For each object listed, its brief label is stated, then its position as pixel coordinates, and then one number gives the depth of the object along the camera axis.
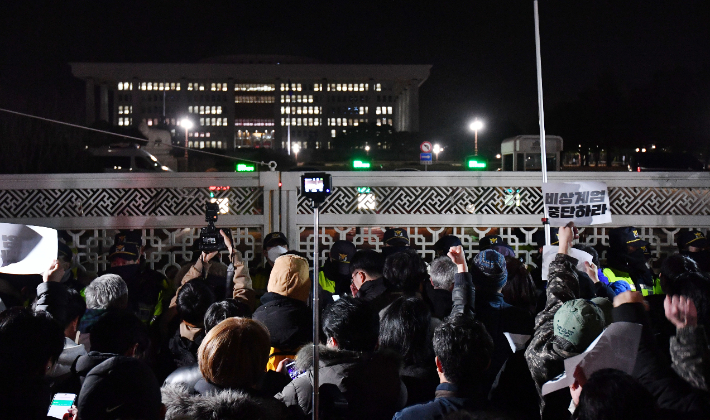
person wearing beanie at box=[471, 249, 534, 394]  3.74
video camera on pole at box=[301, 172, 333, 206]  3.77
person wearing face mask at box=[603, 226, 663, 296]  6.12
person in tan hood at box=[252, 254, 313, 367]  3.63
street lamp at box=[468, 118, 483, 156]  24.55
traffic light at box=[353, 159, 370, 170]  12.42
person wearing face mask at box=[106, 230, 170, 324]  5.38
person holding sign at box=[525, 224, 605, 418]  2.84
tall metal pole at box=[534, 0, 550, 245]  6.24
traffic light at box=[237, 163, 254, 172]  12.35
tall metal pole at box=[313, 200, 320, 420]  2.56
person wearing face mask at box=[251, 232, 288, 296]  6.22
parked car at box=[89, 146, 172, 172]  22.70
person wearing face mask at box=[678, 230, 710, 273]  6.32
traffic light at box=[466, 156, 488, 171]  11.46
